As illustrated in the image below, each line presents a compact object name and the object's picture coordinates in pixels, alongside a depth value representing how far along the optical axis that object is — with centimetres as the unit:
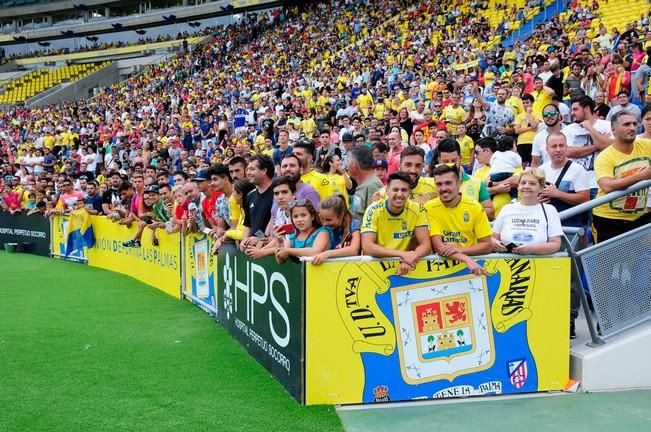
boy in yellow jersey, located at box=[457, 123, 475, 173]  1052
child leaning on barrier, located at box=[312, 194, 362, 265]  534
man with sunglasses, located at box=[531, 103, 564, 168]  759
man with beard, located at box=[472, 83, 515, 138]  1076
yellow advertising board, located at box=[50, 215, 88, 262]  1538
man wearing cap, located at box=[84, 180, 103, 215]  1481
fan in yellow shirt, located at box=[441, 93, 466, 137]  1277
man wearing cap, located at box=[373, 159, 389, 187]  825
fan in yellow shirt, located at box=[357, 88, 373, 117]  1892
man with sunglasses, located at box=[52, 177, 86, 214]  1606
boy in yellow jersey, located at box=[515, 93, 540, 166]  984
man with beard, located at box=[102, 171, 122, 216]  1436
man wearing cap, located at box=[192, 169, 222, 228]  888
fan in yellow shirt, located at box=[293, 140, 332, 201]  718
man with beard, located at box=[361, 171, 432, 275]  513
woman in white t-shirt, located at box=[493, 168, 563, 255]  530
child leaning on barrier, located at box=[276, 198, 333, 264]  545
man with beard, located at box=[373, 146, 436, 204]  600
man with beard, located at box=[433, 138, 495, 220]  623
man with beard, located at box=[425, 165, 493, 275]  528
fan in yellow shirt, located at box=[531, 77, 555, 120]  1103
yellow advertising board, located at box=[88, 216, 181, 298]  1036
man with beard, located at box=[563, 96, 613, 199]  720
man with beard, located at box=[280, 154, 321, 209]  647
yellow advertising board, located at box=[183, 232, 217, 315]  865
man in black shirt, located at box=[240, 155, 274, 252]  707
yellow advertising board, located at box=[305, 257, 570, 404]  499
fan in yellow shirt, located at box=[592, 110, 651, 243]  582
